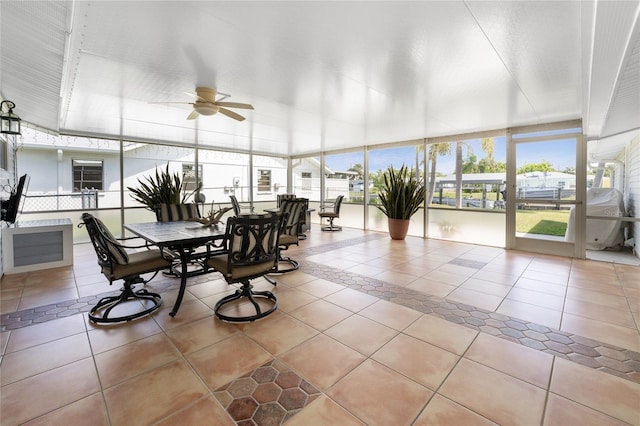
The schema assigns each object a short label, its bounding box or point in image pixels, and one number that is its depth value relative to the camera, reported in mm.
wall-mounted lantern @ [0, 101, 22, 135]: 3141
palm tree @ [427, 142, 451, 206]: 6646
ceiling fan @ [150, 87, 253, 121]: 3408
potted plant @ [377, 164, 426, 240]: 6199
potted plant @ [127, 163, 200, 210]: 5004
